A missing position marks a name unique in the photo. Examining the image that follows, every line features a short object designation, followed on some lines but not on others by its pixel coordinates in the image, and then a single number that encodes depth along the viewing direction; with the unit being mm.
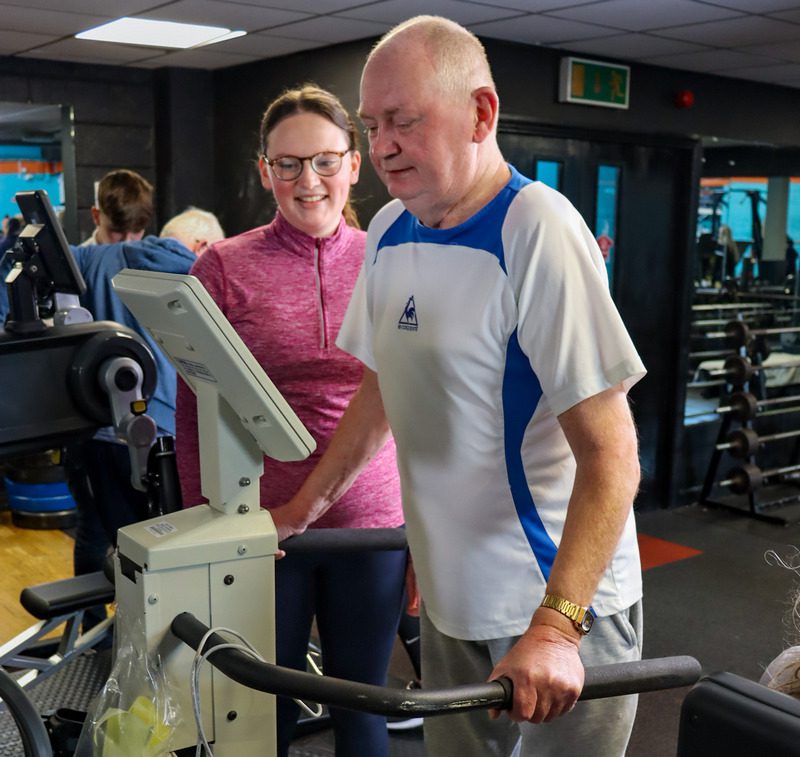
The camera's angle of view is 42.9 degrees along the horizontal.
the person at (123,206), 3787
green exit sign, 5109
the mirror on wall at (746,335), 5816
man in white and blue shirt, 1342
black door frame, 5809
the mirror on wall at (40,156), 5930
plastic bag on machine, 1269
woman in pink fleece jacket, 2002
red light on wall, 5645
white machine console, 1263
